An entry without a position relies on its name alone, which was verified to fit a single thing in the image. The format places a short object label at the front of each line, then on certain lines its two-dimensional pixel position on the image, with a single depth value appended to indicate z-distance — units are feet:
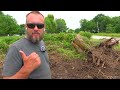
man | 2.22
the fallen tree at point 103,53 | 9.15
